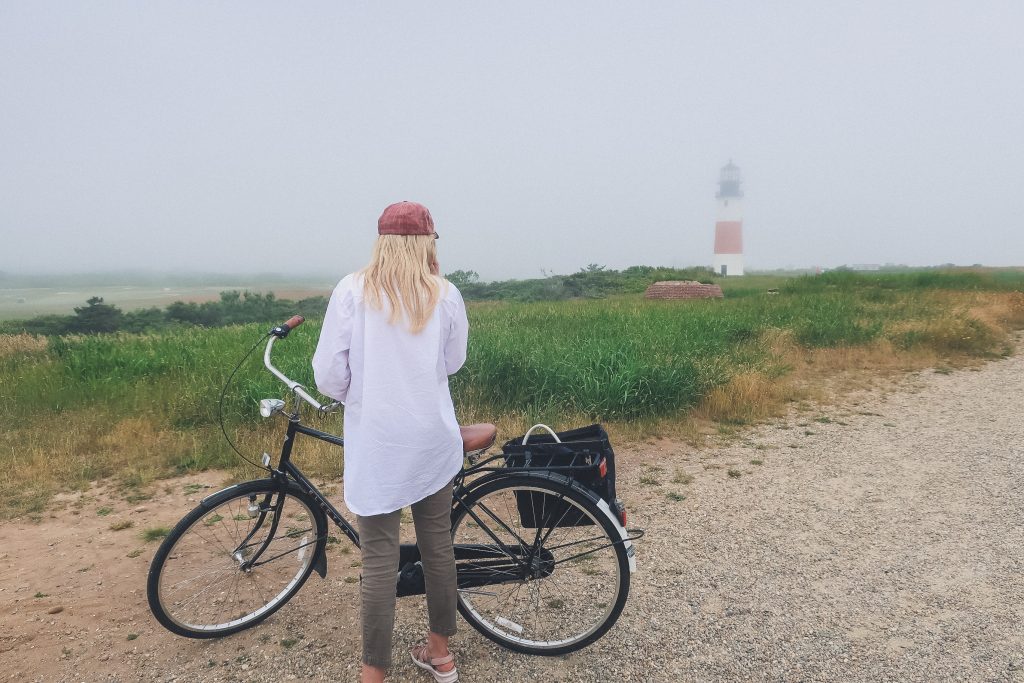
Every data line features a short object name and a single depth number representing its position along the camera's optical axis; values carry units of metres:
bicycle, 2.98
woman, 2.38
